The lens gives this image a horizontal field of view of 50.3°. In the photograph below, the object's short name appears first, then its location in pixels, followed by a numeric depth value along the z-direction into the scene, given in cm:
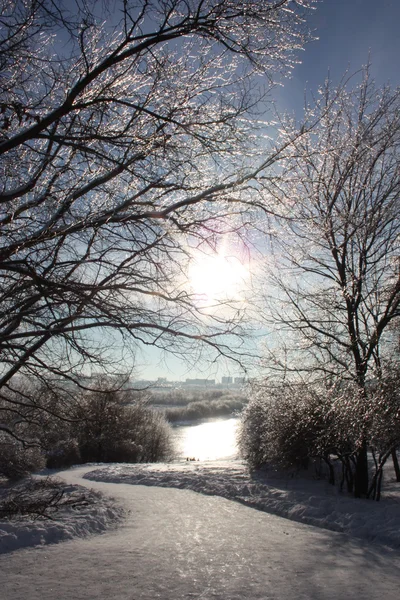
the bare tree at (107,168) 344
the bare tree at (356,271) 938
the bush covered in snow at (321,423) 766
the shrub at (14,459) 1346
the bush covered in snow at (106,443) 1517
